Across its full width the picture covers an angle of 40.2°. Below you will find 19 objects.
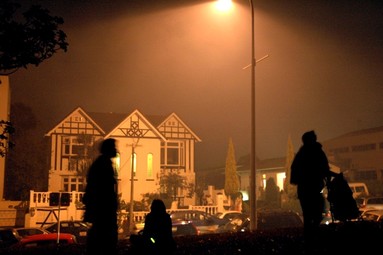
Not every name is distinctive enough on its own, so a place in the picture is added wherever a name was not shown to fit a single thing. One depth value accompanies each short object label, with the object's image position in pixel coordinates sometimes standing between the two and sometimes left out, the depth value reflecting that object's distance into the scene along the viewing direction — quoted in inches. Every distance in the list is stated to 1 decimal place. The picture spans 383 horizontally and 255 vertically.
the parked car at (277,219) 741.9
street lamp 723.4
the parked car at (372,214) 819.4
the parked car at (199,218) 1051.7
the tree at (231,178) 2032.5
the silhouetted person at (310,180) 307.0
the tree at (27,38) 387.9
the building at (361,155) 2447.2
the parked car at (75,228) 1066.8
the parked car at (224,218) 1165.6
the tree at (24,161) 1943.9
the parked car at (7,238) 834.2
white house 1825.8
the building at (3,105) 1704.0
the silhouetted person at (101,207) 267.3
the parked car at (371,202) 1317.7
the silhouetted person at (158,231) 295.0
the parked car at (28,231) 956.6
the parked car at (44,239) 799.7
